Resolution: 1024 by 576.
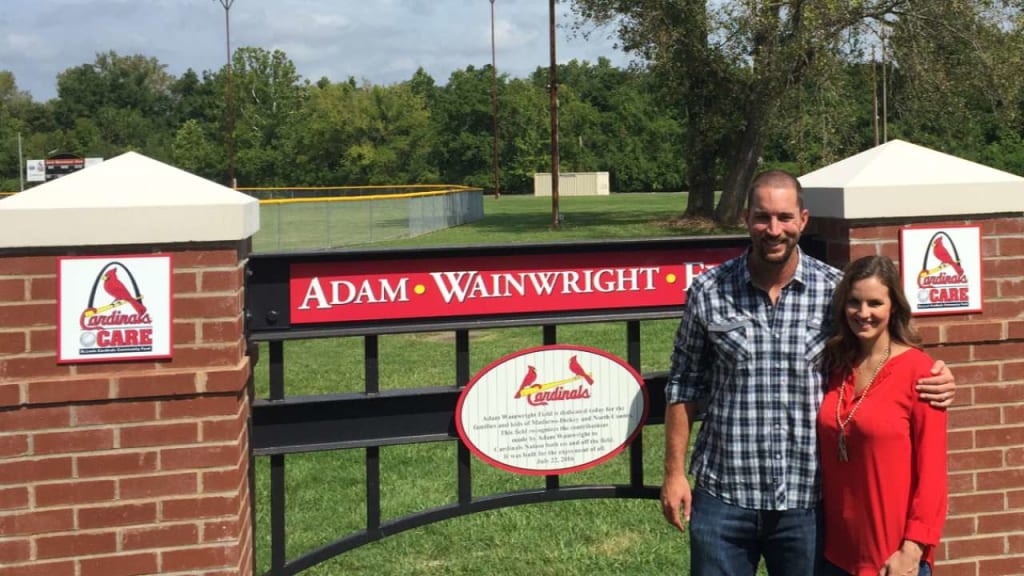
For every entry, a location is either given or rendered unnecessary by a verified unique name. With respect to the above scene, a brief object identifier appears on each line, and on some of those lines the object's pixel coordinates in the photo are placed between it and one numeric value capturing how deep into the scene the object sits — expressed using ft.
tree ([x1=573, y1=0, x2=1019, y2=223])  81.87
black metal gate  12.93
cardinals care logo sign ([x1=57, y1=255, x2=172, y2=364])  11.25
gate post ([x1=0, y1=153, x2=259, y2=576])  11.16
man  10.00
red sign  13.10
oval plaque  13.62
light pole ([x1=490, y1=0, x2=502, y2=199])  191.42
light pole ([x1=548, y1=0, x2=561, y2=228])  104.36
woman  9.58
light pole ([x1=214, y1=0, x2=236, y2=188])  164.86
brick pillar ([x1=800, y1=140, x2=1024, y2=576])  13.62
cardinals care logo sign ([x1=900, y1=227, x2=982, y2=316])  13.67
